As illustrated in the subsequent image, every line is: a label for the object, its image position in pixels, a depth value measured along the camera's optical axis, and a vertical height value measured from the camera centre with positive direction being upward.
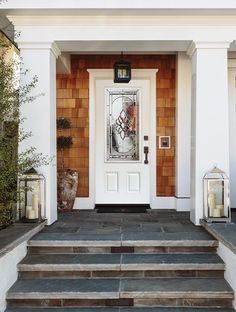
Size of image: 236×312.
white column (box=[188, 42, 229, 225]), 3.09 +0.60
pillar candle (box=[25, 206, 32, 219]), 2.97 -0.62
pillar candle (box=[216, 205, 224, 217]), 2.98 -0.60
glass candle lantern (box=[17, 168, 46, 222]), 2.97 -0.47
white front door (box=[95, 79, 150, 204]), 4.19 +0.22
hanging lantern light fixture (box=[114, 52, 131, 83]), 3.72 +1.21
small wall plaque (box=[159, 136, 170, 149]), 4.16 +0.20
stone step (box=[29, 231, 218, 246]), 2.56 -0.83
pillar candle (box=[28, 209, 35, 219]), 2.96 -0.64
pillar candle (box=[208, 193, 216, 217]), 2.98 -0.54
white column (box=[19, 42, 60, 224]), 3.07 +0.57
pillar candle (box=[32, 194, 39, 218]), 2.97 -0.56
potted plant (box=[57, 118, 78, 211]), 3.89 -0.40
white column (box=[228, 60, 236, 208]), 4.09 +0.40
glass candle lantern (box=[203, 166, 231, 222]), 2.98 -0.46
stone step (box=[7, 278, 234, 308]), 2.15 -1.15
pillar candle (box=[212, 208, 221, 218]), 2.97 -0.65
